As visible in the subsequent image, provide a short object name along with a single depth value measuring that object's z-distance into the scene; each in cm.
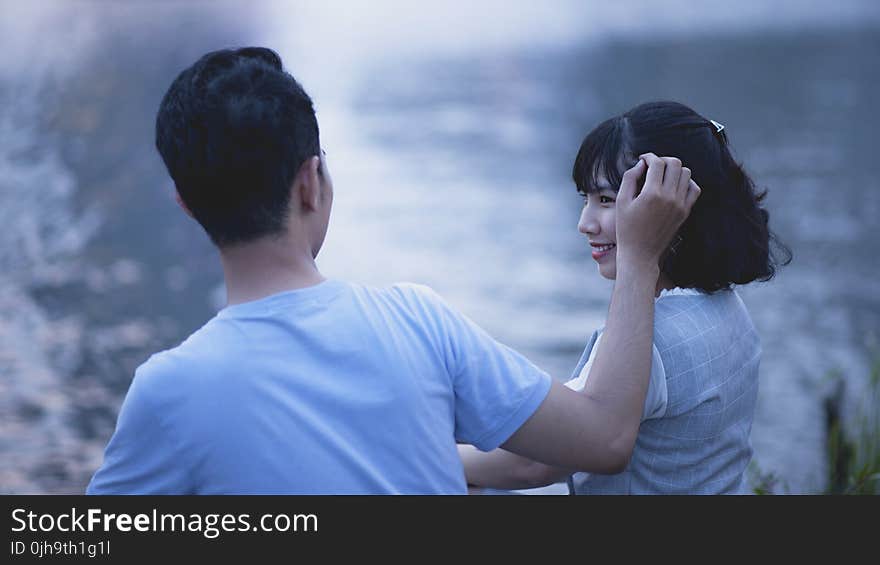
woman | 472
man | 356
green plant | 872
